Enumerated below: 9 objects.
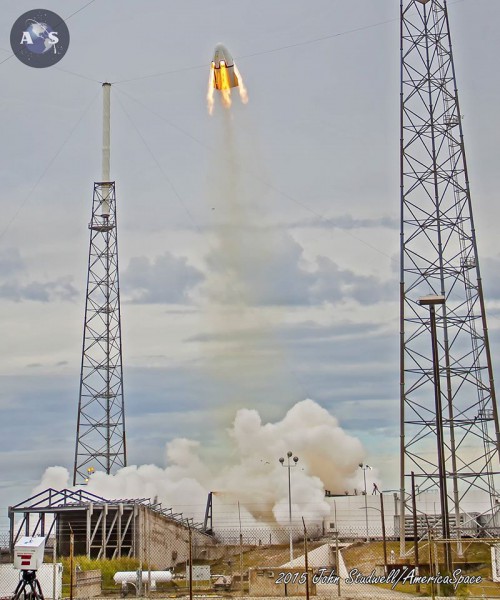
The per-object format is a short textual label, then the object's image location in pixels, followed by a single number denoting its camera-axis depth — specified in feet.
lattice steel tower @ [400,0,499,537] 191.31
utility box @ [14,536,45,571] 102.99
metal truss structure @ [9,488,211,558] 221.46
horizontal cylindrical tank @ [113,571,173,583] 159.73
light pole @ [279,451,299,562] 229.66
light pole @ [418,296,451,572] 137.80
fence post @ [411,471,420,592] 131.81
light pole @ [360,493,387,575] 297.04
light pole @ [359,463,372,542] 263.90
